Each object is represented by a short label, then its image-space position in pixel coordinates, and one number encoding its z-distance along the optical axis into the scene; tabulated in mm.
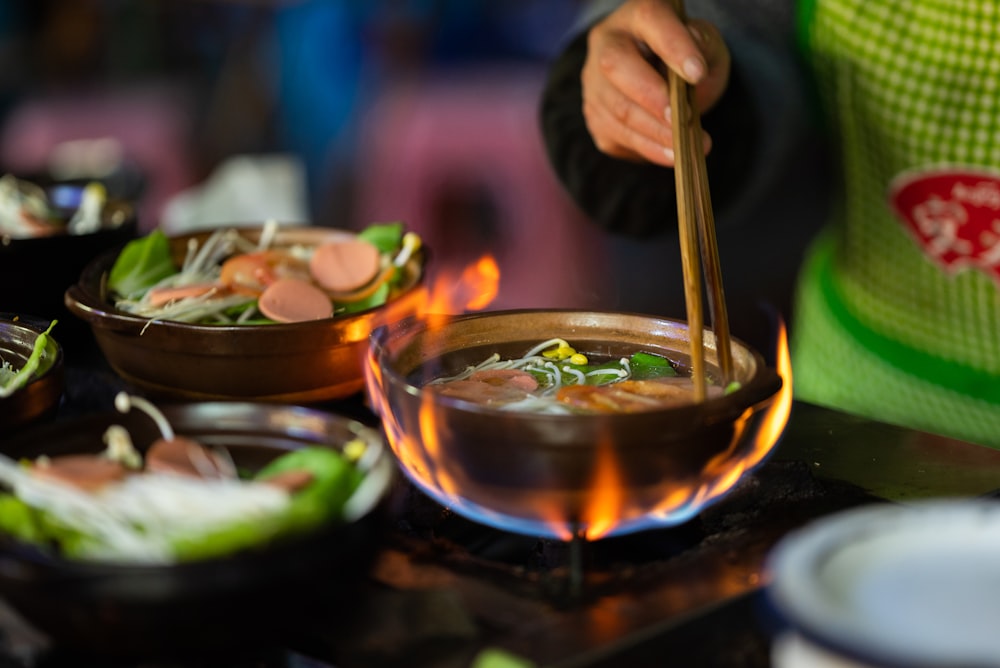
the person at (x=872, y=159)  1402
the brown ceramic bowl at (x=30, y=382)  1133
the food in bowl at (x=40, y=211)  1420
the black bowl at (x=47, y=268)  1342
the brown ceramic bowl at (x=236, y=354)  1225
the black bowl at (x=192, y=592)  1011
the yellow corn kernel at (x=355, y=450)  1087
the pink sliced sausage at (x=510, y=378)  1157
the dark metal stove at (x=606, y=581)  1054
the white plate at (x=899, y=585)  955
